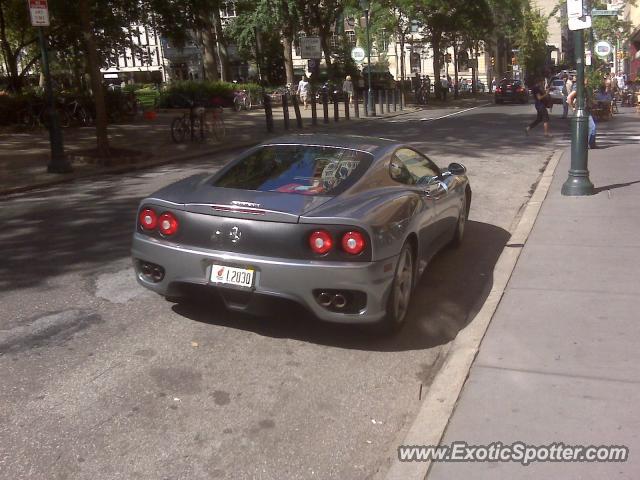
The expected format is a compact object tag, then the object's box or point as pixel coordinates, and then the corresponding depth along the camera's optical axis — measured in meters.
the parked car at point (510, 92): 43.41
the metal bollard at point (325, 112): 26.57
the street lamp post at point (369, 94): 31.65
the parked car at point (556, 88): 44.01
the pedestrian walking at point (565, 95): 23.07
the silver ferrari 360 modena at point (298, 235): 4.58
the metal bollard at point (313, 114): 26.54
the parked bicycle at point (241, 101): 35.38
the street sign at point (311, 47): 28.23
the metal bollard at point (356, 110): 30.77
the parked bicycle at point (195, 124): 19.91
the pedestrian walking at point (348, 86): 39.49
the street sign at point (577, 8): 9.73
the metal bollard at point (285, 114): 24.22
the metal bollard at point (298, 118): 24.99
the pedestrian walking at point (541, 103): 20.19
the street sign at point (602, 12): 12.99
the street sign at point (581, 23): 9.62
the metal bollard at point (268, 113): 23.14
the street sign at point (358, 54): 32.38
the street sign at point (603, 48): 32.44
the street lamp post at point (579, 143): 9.70
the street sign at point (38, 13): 13.14
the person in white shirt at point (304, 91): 38.62
